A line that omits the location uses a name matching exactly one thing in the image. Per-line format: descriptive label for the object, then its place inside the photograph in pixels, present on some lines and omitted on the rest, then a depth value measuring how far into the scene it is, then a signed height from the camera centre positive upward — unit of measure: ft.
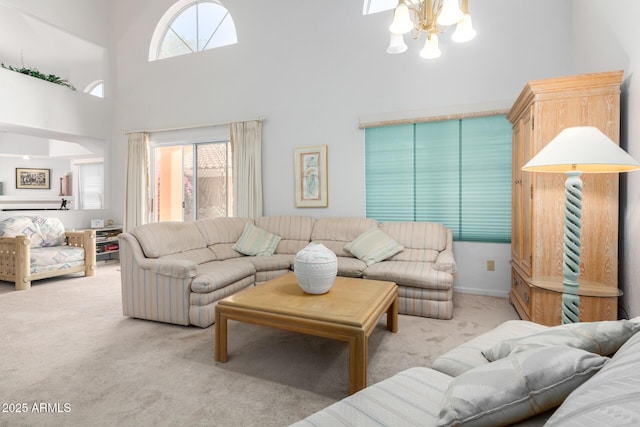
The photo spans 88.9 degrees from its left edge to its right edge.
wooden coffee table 5.85 -2.04
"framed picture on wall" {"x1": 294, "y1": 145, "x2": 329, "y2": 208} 14.74 +1.54
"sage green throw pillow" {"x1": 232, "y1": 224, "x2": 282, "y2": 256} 13.34 -1.32
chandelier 5.89 +3.72
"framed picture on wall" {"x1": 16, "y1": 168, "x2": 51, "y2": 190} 28.58 +2.90
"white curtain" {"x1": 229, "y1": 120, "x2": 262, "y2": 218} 15.84 +2.14
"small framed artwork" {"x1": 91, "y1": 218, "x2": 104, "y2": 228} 18.58 -0.69
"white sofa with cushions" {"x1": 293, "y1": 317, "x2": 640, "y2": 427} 1.81 -1.46
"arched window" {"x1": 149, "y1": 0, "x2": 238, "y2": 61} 17.24 +10.02
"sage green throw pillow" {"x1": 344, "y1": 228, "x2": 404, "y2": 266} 11.77 -1.37
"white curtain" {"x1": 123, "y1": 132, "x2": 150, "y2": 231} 18.65 +1.71
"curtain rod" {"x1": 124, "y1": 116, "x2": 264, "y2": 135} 15.77 +4.48
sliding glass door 17.71 +1.65
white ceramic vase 7.33 -1.34
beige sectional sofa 9.41 -1.82
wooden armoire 7.61 +0.11
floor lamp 5.93 +0.85
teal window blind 12.14 +1.37
